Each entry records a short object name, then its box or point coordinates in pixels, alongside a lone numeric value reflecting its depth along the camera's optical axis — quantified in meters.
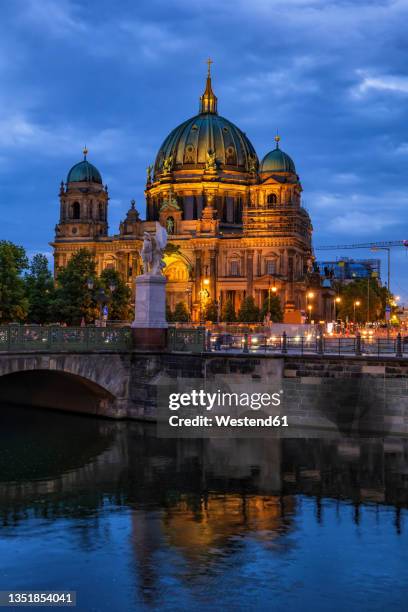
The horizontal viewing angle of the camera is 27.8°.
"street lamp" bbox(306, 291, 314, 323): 159.26
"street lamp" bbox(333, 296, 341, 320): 179.12
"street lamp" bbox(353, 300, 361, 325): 165.45
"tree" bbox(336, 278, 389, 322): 170.00
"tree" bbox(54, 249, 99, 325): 87.44
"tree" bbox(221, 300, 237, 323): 147.75
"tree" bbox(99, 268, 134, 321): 96.50
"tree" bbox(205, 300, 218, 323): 147.88
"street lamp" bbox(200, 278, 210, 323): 152.25
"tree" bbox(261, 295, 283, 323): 141.50
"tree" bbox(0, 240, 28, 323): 70.06
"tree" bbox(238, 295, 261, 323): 140.30
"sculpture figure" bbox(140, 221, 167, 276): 52.16
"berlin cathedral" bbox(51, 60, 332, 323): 156.00
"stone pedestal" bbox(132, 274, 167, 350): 52.06
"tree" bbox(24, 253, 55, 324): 88.25
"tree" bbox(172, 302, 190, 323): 139.12
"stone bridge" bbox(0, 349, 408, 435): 45.53
